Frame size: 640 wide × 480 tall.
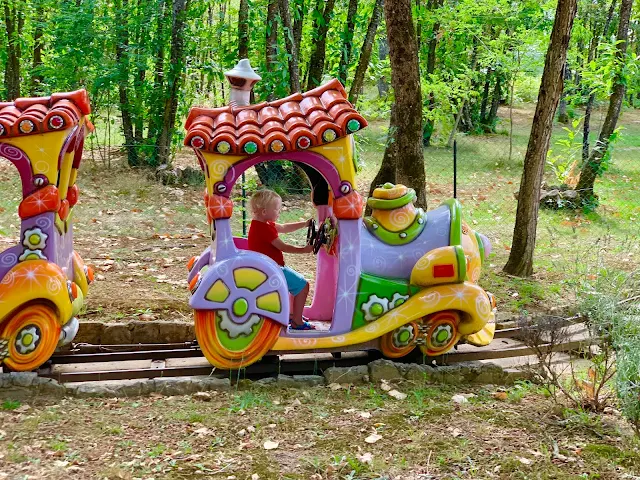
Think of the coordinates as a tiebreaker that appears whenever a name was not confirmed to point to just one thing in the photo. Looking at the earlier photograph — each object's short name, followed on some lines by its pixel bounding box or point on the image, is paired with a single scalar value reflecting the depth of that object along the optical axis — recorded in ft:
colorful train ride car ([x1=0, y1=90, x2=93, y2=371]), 15.71
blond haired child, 17.28
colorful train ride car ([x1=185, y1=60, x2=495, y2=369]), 16.28
